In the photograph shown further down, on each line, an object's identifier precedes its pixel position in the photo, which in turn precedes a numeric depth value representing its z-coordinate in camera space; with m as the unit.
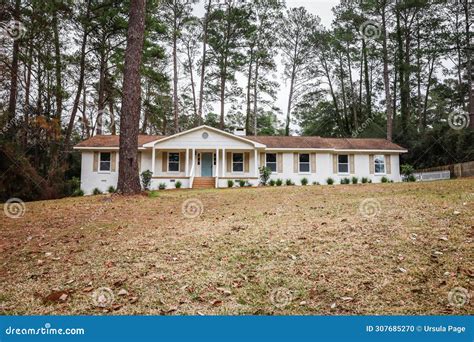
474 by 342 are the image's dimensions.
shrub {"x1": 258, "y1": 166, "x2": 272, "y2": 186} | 19.08
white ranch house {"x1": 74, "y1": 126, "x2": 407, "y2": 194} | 18.91
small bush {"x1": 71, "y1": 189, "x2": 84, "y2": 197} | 17.12
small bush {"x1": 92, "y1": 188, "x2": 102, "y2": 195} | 18.40
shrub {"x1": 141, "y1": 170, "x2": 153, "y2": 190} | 17.81
